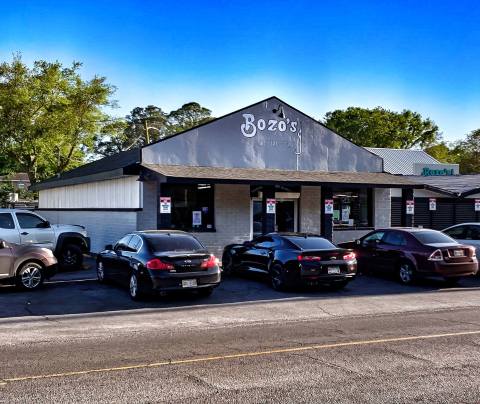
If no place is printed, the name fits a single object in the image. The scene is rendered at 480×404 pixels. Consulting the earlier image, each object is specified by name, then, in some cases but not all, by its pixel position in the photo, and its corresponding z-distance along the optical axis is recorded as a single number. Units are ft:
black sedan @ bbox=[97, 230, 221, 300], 41.50
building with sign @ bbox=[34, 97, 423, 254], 65.82
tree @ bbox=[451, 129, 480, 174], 246.06
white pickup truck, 57.98
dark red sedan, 51.37
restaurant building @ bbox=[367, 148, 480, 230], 87.81
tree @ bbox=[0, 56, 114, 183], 117.80
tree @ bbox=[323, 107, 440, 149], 258.37
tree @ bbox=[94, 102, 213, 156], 272.92
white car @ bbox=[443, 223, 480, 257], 59.47
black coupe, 47.26
